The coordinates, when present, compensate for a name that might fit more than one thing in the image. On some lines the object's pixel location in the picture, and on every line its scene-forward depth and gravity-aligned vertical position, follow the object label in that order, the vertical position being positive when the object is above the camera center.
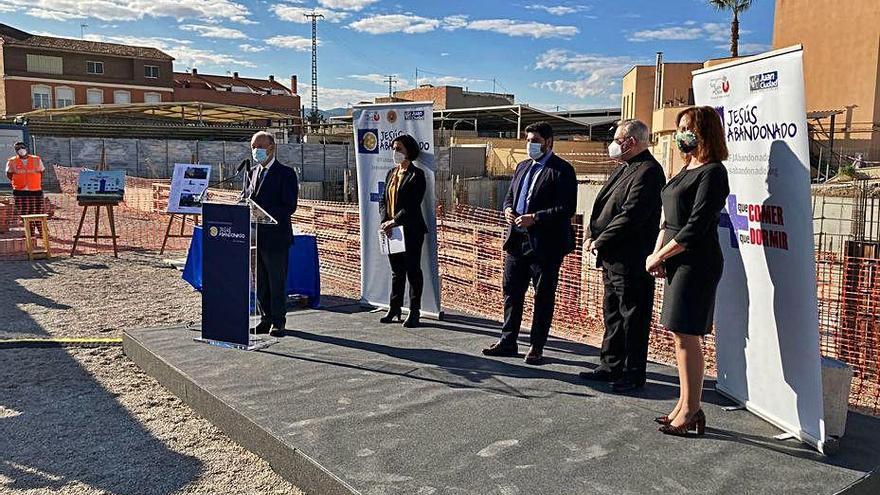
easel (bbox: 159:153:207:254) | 11.92 -1.06
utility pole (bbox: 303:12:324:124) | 72.76 +9.22
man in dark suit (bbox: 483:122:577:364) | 5.06 -0.35
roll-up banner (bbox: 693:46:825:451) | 3.59 -0.35
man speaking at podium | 5.88 -0.25
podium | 5.53 -0.76
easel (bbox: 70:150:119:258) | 11.02 -0.64
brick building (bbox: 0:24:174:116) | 50.38 +7.60
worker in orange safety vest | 12.41 -0.13
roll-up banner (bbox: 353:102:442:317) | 6.59 +0.02
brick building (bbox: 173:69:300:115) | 60.00 +7.18
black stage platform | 3.35 -1.41
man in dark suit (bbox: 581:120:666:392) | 4.32 -0.39
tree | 40.16 +9.98
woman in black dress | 3.66 -0.37
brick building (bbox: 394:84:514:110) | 56.34 +6.70
